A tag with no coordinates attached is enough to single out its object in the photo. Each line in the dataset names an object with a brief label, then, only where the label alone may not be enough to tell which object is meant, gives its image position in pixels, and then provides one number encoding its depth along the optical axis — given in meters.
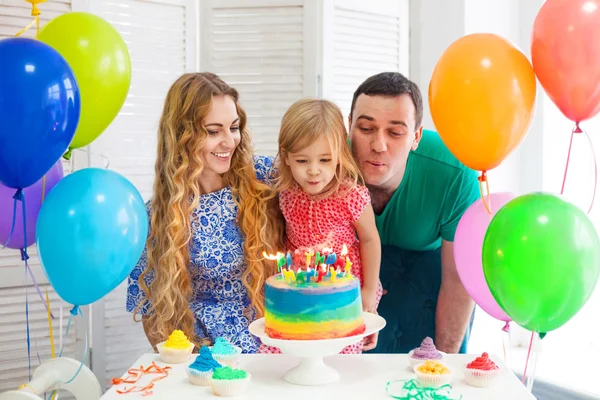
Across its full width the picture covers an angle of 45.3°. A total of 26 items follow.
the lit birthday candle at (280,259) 1.76
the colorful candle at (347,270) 1.79
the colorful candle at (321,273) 1.73
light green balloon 1.84
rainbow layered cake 1.67
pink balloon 1.94
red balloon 1.61
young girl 2.24
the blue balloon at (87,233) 1.68
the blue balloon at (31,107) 1.58
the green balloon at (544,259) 1.51
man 2.34
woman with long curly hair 2.31
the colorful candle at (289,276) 1.75
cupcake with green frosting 1.61
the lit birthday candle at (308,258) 1.75
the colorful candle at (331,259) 1.77
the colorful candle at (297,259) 1.82
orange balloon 1.72
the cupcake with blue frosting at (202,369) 1.70
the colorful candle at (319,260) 1.78
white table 1.63
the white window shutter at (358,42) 3.51
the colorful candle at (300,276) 1.74
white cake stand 1.64
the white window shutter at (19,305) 3.01
